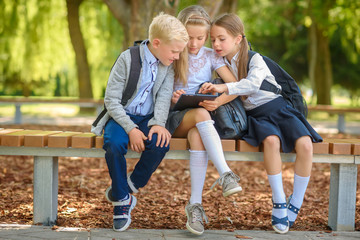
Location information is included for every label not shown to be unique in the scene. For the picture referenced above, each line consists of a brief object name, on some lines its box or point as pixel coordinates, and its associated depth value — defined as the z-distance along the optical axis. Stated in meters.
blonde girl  4.91
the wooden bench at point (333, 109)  16.24
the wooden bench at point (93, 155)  5.06
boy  4.90
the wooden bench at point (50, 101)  17.01
